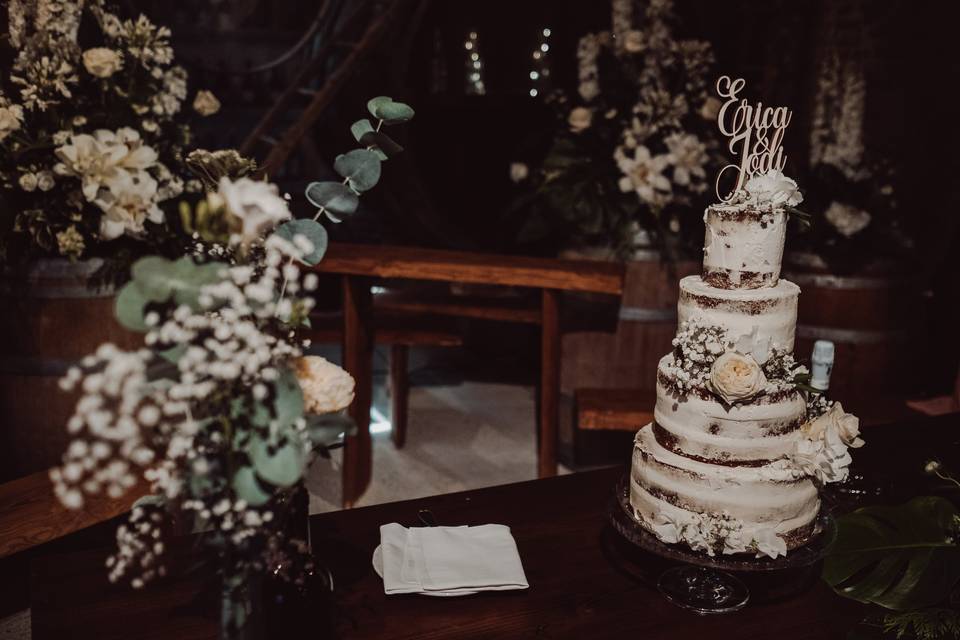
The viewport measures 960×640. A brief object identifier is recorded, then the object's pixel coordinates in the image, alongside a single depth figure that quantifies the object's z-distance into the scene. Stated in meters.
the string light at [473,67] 5.68
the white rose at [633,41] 3.51
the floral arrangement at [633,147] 3.40
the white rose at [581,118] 3.54
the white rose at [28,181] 2.26
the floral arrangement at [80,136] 2.19
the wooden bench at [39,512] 2.06
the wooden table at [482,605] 1.38
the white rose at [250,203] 0.89
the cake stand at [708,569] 1.49
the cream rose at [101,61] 2.31
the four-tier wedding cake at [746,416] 1.51
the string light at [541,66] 5.55
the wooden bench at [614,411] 3.02
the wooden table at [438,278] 2.96
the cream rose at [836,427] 1.49
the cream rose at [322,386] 1.03
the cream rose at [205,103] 2.80
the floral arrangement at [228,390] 0.89
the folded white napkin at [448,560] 1.49
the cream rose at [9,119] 2.18
